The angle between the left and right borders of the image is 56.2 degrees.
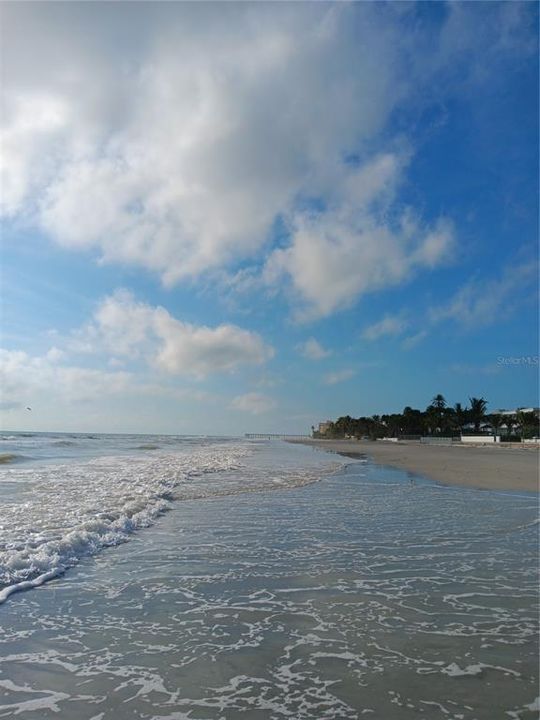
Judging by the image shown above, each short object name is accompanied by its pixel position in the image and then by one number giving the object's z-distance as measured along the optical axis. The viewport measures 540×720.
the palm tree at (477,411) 128.00
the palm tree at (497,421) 121.81
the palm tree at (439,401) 144.34
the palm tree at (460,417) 130.25
